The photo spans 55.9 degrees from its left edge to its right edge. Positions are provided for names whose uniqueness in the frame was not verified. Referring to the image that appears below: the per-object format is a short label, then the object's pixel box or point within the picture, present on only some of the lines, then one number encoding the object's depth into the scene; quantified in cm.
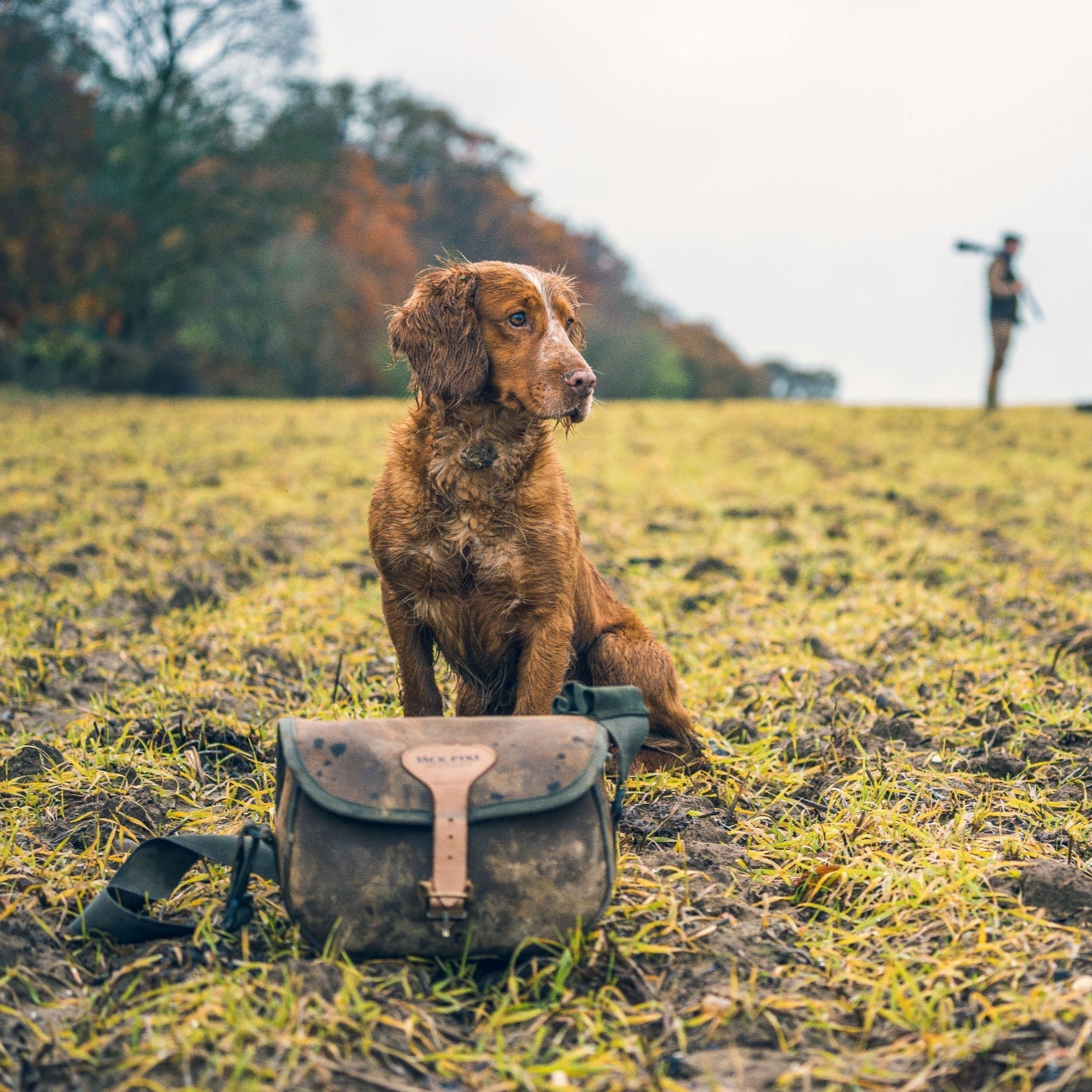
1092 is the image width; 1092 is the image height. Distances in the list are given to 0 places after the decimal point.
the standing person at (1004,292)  1845
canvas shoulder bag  245
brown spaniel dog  336
